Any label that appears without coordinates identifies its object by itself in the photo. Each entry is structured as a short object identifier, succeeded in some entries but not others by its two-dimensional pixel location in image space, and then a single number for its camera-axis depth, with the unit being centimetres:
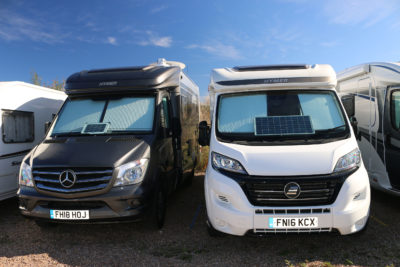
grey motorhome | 451
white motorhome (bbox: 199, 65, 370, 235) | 385
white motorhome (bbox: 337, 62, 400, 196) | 581
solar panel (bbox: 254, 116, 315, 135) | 451
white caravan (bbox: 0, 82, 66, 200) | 593
